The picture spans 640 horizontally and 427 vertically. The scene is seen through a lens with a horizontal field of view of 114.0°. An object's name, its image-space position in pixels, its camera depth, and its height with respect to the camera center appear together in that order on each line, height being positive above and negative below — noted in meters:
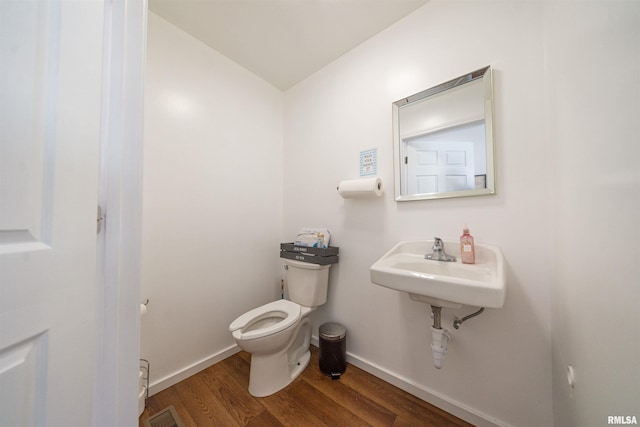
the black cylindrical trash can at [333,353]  1.37 -0.90
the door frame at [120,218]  0.53 +0.00
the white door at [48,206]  0.32 +0.02
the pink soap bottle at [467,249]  1.02 -0.16
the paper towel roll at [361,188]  1.31 +0.19
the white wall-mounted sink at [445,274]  0.76 -0.26
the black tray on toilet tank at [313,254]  1.48 -0.27
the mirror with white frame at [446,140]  1.06 +0.43
